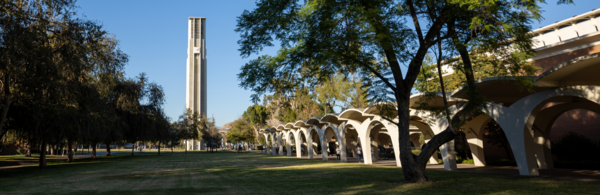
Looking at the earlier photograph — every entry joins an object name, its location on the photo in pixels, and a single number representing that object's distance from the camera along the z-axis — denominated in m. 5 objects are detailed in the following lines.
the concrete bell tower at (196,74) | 101.62
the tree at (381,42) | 9.91
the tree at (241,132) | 70.14
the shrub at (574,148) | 18.61
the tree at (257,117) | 72.19
